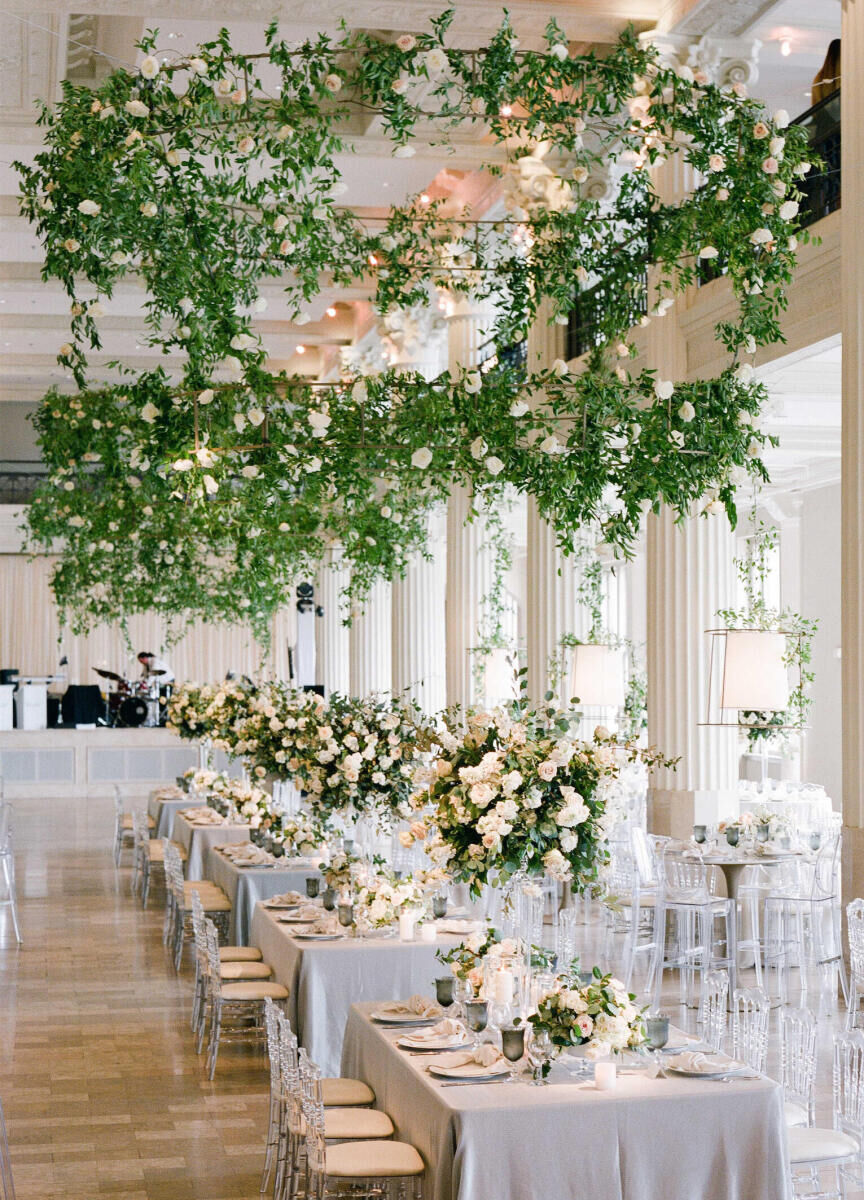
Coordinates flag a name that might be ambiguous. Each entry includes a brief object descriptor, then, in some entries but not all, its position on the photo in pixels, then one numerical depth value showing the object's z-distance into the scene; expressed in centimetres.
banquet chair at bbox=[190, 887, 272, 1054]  761
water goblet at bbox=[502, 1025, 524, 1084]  459
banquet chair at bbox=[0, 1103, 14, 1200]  530
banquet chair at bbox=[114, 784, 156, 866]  1473
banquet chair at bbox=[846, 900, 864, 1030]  706
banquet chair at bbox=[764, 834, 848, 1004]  945
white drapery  2770
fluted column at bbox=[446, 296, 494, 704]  1508
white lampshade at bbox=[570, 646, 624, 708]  1173
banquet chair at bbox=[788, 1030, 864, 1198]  462
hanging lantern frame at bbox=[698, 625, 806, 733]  852
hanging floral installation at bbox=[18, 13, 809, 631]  570
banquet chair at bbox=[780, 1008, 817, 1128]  488
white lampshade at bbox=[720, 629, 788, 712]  848
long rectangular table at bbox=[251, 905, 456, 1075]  677
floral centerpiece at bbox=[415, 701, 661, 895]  505
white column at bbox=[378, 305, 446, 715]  1770
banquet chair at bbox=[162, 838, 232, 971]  966
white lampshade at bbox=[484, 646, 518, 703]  1438
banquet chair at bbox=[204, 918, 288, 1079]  720
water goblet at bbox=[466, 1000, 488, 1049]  496
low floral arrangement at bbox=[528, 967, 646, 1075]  455
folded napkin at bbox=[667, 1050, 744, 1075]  451
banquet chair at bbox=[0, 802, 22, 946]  1106
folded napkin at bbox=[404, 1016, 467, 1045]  499
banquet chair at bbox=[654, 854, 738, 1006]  898
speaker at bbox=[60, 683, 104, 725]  2555
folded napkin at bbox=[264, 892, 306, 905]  803
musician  2423
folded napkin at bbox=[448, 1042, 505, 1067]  463
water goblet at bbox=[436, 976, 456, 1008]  531
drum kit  2392
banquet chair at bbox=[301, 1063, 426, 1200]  450
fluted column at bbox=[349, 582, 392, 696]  2164
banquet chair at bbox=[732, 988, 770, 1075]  493
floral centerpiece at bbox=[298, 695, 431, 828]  837
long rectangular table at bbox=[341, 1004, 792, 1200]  422
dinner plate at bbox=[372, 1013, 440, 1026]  527
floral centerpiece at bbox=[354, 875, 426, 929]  690
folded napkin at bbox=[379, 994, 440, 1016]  536
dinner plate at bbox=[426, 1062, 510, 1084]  453
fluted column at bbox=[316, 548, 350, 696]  2416
